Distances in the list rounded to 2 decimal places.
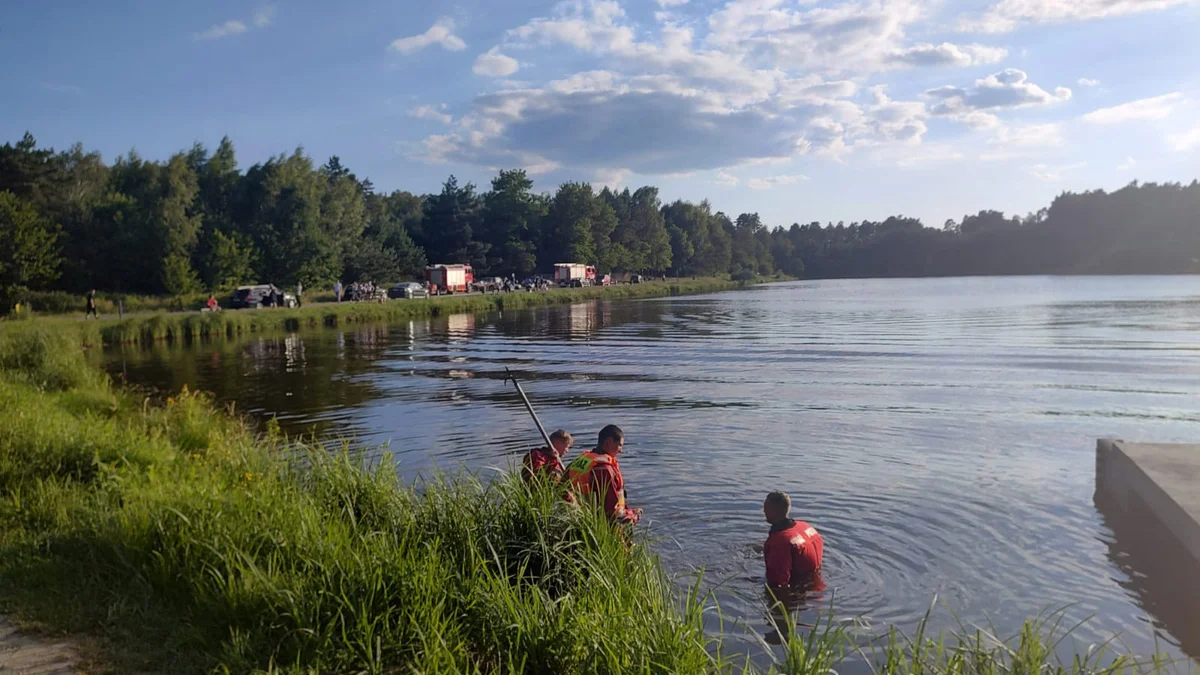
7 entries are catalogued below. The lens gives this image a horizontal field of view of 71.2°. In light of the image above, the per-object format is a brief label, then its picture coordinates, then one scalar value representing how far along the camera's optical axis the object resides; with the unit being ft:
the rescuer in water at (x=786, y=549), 26.40
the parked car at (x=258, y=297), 174.09
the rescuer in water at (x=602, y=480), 24.95
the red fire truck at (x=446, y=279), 259.39
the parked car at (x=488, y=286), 282.36
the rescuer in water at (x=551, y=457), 25.09
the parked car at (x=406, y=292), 224.12
